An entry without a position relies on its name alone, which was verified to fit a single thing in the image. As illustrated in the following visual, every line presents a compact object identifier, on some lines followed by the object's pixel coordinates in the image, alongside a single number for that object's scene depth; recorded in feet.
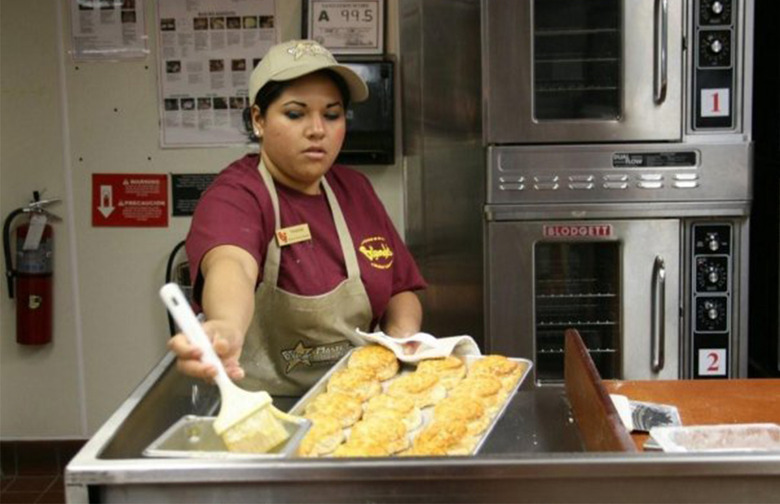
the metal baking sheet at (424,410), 5.17
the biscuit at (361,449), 4.62
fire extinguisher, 12.46
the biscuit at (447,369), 5.91
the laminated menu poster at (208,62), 12.34
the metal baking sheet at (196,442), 3.97
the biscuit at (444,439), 4.85
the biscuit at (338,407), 5.14
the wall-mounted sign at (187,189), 12.63
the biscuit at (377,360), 6.01
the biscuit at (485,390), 5.50
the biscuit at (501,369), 5.91
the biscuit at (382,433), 4.81
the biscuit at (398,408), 5.30
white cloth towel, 6.21
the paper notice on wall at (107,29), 12.39
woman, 6.59
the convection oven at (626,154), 9.60
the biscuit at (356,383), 5.62
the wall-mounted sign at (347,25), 12.18
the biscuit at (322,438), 4.61
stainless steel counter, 3.72
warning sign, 12.66
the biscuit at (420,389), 5.65
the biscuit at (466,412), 5.16
